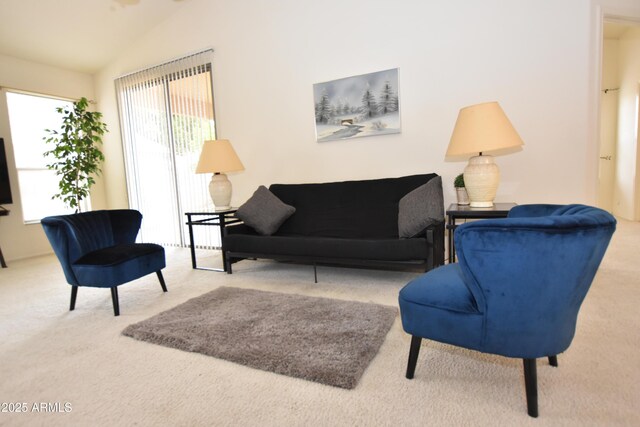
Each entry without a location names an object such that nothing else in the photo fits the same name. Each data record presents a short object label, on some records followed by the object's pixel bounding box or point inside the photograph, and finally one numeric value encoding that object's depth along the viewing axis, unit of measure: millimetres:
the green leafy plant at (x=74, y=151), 4590
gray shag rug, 1569
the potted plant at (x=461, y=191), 2848
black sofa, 2492
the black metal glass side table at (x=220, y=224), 3355
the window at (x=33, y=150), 4531
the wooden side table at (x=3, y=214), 4039
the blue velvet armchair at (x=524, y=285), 1037
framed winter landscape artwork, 3383
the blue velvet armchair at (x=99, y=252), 2332
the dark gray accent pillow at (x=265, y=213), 3238
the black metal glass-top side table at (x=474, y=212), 2344
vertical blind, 4422
